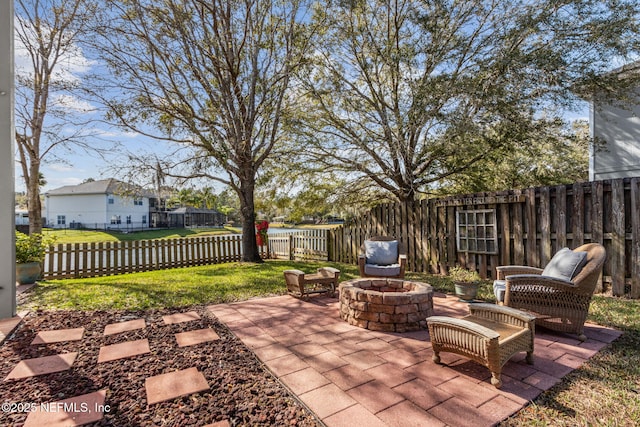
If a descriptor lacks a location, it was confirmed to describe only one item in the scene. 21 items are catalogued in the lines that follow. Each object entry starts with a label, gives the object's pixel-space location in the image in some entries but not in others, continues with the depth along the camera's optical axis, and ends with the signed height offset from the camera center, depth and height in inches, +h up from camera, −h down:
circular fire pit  145.5 -43.5
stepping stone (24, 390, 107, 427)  80.1 -51.4
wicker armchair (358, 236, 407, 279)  229.8 -31.1
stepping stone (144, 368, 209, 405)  92.0 -51.4
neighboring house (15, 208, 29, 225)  980.6 +22.7
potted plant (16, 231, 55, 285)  251.1 -27.1
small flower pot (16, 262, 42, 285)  251.9 -39.9
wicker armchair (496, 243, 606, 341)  134.3 -35.5
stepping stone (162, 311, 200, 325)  161.6 -51.7
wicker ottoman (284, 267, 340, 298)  207.2 -42.0
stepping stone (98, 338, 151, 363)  119.0 -51.3
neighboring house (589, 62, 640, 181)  267.4 +65.5
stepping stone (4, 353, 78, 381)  106.7 -51.4
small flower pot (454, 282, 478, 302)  194.5 -46.4
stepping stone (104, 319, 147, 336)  146.7 -51.1
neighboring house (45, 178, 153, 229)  1126.4 +52.2
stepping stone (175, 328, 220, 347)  133.0 -51.7
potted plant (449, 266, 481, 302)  194.5 -42.1
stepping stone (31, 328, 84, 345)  136.6 -51.3
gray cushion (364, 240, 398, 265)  244.8 -26.9
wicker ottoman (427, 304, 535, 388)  96.3 -40.5
